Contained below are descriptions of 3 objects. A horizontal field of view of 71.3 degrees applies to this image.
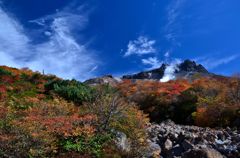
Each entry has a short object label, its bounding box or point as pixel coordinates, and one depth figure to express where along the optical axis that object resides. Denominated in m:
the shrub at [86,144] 7.40
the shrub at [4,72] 14.75
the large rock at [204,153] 7.28
